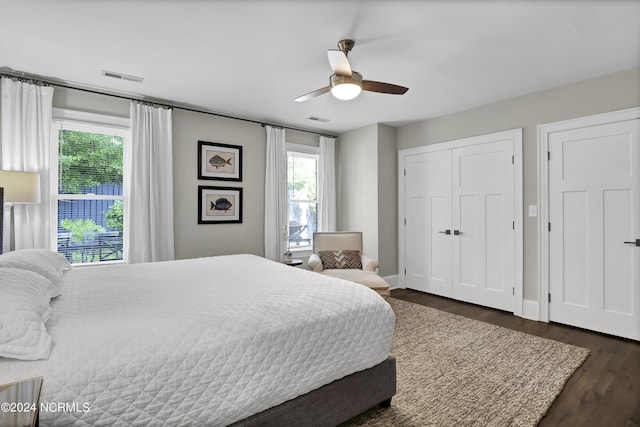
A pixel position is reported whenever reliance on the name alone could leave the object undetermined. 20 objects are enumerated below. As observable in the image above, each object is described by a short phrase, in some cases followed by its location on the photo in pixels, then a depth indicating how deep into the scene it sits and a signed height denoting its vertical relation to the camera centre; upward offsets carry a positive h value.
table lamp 2.58 +0.23
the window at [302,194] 5.11 +0.31
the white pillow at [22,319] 1.10 -0.39
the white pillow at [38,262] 1.79 -0.28
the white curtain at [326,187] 5.29 +0.44
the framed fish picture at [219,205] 4.21 +0.12
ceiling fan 2.35 +1.01
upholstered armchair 3.72 -0.61
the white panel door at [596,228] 3.04 -0.16
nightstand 0.78 -0.48
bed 1.15 -0.57
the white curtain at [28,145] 2.98 +0.67
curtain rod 3.05 +1.32
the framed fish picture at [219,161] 4.20 +0.71
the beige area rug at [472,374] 1.92 -1.20
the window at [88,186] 3.38 +0.31
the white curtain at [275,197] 4.67 +0.24
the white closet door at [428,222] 4.53 -0.13
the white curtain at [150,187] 3.61 +0.32
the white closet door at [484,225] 3.89 -0.15
